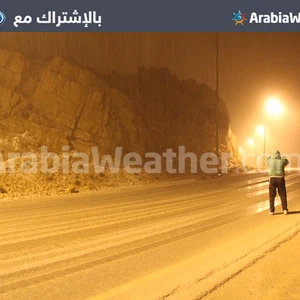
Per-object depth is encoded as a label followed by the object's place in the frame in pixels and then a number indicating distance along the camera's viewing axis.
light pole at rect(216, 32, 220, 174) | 38.58
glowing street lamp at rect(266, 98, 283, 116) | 52.38
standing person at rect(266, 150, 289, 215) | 11.55
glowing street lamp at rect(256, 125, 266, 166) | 78.47
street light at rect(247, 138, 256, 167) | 81.88
